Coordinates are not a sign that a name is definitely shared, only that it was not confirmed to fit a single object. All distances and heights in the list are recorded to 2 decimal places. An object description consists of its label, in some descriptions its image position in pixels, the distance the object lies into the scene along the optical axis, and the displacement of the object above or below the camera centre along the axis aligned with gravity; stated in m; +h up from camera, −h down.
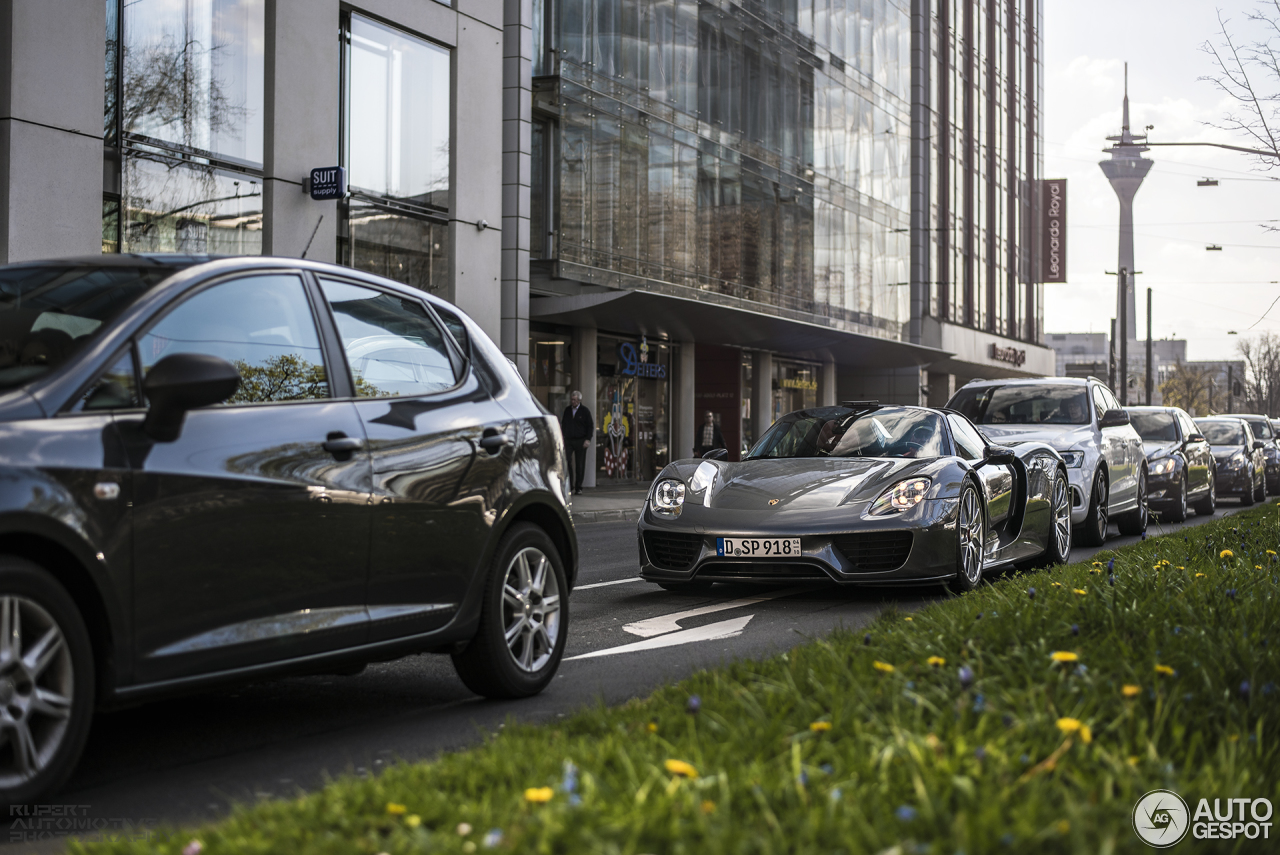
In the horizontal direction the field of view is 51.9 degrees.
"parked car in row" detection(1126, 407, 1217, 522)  17.38 -0.49
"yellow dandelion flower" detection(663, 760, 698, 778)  2.88 -0.76
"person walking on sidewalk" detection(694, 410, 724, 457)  28.14 -0.27
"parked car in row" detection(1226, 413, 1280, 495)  27.60 -0.47
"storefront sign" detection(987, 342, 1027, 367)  59.35 +3.33
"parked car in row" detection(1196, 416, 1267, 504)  23.30 -0.56
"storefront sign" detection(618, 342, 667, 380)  29.88 +1.34
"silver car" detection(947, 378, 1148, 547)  12.98 -0.07
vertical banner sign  68.06 +10.14
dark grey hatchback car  3.51 -0.23
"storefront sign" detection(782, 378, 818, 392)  39.75 +1.24
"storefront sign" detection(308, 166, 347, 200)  17.58 +3.19
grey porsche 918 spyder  8.16 -0.54
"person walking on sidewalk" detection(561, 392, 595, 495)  22.39 -0.09
